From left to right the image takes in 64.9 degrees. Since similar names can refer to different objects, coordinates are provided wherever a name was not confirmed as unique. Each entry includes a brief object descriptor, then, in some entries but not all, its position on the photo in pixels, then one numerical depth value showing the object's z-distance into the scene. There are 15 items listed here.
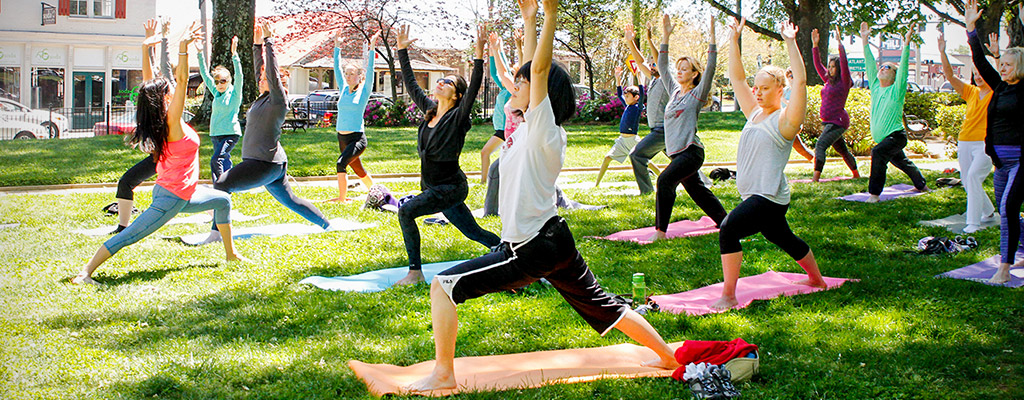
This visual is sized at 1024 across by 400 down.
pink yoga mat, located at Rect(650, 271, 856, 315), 5.65
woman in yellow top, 8.17
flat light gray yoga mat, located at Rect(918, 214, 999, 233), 8.41
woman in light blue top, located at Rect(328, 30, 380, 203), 10.78
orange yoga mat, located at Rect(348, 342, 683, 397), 4.22
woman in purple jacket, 10.82
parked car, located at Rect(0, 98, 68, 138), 18.45
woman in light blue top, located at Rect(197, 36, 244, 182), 9.78
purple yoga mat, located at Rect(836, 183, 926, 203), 10.43
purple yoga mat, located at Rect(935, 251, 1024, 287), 6.23
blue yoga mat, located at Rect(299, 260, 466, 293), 6.31
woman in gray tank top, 5.47
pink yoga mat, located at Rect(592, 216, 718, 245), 8.30
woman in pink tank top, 6.24
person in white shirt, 3.78
